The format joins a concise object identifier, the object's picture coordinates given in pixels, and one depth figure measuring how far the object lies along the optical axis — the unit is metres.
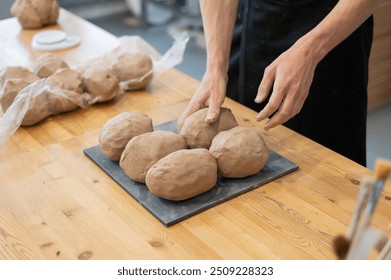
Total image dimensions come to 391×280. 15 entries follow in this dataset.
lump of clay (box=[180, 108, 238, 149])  1.22
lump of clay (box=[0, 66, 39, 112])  1.45
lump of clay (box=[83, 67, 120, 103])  1.51
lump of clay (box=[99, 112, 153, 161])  1.22
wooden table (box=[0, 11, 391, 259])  0.99
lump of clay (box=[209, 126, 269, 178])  1.15
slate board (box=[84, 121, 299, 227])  1.08
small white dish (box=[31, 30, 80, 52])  1.88
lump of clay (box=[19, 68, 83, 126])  1.42
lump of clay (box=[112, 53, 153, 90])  1.59
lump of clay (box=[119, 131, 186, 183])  1.15
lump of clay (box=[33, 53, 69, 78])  1.58
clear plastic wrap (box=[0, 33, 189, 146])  1.38
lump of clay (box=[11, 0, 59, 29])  2.02
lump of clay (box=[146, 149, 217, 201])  1.08
